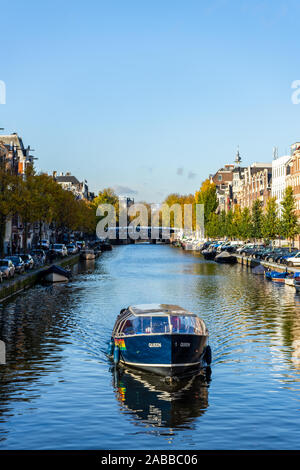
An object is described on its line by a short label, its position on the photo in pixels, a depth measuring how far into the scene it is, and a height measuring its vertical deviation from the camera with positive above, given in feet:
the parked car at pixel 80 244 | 504.55 -7.07
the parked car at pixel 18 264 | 227.81 -9.55
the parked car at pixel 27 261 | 253.10 -9.58
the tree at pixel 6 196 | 232.51 +12.83
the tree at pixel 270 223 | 393.91 +5.99
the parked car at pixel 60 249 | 351.71 -7.57
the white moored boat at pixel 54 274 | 243.60 -14.03
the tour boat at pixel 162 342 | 93.40 -14.66
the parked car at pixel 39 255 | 289.90 -8.84
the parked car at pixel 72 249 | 408.10 -8.67
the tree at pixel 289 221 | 342.85 +6.35
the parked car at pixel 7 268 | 197.98 -9.55
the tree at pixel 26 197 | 243.40 +13.04
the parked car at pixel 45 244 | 381.68 -5.56
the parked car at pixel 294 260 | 278.91 -10.69
